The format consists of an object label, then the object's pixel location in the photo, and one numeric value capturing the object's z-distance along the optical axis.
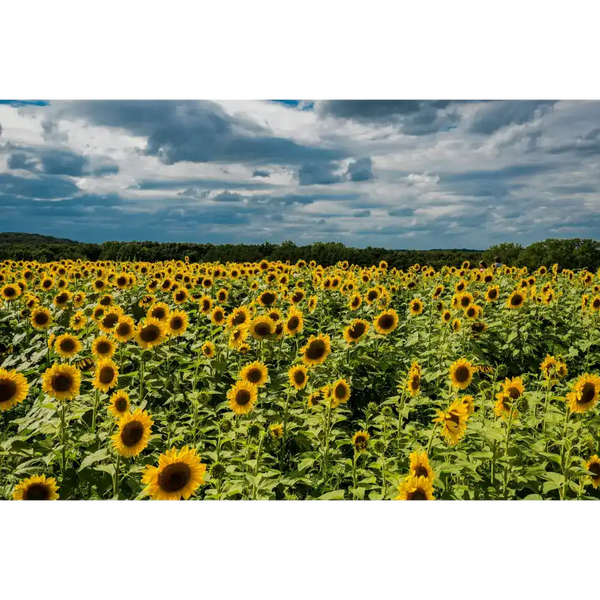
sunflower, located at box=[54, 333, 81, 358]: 4.68
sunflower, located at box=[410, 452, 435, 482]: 2.44
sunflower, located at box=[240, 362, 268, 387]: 4.12
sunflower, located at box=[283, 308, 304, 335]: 5.40
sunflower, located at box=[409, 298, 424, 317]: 7.73
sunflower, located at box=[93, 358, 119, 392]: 3.78
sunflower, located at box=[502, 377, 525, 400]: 3.72
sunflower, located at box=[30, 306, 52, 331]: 6.43
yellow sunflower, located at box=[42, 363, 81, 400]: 3.65
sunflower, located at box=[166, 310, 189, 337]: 5.60
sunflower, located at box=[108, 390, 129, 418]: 3.38
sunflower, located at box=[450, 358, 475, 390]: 4.19
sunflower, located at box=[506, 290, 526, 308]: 7.71
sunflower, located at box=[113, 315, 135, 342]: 4.80
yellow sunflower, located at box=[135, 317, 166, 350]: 4.80
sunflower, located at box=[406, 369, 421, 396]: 4.13
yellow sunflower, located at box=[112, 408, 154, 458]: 3.00
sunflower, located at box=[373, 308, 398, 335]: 5.88
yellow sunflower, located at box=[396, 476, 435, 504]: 2.21
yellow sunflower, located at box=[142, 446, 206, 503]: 2.44
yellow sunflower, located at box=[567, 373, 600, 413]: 3.52
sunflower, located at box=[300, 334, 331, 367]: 4.65
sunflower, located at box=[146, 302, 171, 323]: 5.52
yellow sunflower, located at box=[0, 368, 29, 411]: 3.57
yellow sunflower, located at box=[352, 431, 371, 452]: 3.44
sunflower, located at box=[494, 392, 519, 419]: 3.44
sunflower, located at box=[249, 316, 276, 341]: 5.19
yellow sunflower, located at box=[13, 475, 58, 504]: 2.63
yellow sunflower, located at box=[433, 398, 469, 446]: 3.21
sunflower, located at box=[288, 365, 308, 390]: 4.30
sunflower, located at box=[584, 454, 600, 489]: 3.04
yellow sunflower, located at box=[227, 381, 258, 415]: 3.92
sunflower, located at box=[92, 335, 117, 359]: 4.71
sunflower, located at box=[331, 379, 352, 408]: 3.92
